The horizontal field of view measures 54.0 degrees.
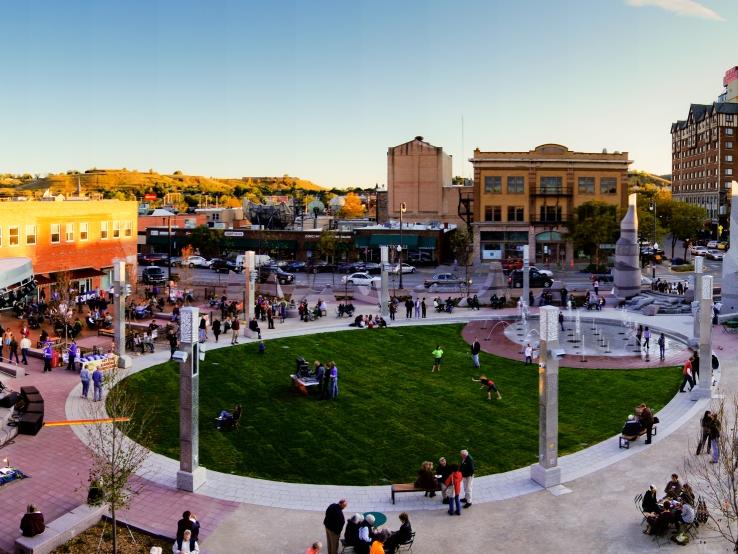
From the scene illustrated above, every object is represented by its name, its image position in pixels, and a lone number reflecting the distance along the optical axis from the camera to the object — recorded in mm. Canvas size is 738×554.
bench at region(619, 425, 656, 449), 20406
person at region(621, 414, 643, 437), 20500
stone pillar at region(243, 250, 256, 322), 39688
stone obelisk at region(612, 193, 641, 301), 50719
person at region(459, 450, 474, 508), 16703
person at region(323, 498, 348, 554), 14273
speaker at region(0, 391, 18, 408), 22312
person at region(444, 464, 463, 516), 16250
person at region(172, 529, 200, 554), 13734
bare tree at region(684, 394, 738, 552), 12945
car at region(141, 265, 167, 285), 59944
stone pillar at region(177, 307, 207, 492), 17828
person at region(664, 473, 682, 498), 15523
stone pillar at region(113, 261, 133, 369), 30047
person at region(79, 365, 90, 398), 25438
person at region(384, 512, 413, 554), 14250
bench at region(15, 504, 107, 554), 14234
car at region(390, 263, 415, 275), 70562
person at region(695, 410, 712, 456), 18969
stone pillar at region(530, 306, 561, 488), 17859
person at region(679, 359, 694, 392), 26078
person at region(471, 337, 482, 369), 30625
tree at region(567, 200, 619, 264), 73500
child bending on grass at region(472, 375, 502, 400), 25522
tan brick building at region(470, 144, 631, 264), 81312
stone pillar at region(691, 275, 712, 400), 25469
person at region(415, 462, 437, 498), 17016
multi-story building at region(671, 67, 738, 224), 125500
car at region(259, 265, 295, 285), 64312
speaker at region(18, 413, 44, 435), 21312
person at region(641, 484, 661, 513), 15180
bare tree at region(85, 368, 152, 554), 14461
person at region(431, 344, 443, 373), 30438
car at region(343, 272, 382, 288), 58562
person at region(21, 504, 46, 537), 14391
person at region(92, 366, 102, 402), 24984
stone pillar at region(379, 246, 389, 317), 44312
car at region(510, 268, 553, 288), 58688
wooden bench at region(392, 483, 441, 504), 16922
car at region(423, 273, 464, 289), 59844
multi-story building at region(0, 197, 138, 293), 47656
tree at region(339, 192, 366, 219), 156525
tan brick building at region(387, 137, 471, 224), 94438
